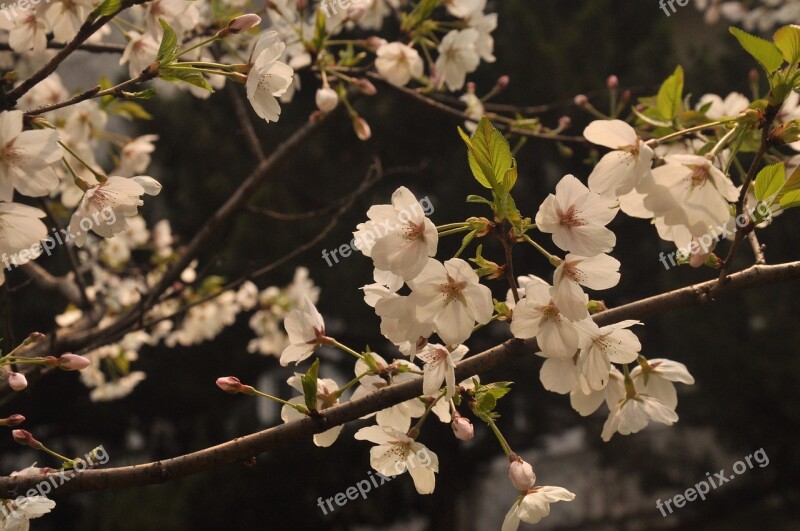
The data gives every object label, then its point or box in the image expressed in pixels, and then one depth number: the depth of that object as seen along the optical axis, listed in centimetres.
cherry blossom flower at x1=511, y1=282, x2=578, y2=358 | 96
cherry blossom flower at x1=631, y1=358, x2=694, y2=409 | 106
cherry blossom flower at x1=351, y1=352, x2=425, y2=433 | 100
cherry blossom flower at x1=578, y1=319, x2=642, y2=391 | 98
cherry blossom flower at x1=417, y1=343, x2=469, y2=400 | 96
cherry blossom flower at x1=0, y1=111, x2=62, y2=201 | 96
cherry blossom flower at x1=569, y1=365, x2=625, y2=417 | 104
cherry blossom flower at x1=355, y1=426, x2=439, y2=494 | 101
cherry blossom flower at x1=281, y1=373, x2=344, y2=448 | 101
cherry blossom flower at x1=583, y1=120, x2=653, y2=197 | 95
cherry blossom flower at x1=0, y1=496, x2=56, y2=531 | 99
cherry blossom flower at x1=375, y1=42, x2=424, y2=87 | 133
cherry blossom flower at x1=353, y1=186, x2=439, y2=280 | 95
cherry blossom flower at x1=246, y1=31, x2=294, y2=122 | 101
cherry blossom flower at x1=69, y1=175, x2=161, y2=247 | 102
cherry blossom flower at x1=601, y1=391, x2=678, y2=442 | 103
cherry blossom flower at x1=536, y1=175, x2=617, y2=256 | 96
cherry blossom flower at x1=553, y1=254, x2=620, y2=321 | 95
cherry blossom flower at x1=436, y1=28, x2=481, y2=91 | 142
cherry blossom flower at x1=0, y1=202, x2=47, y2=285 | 98
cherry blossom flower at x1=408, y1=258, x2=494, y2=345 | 96
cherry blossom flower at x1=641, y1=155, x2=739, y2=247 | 94
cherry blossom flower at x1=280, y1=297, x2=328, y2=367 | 104
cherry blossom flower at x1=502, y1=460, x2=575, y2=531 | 99
